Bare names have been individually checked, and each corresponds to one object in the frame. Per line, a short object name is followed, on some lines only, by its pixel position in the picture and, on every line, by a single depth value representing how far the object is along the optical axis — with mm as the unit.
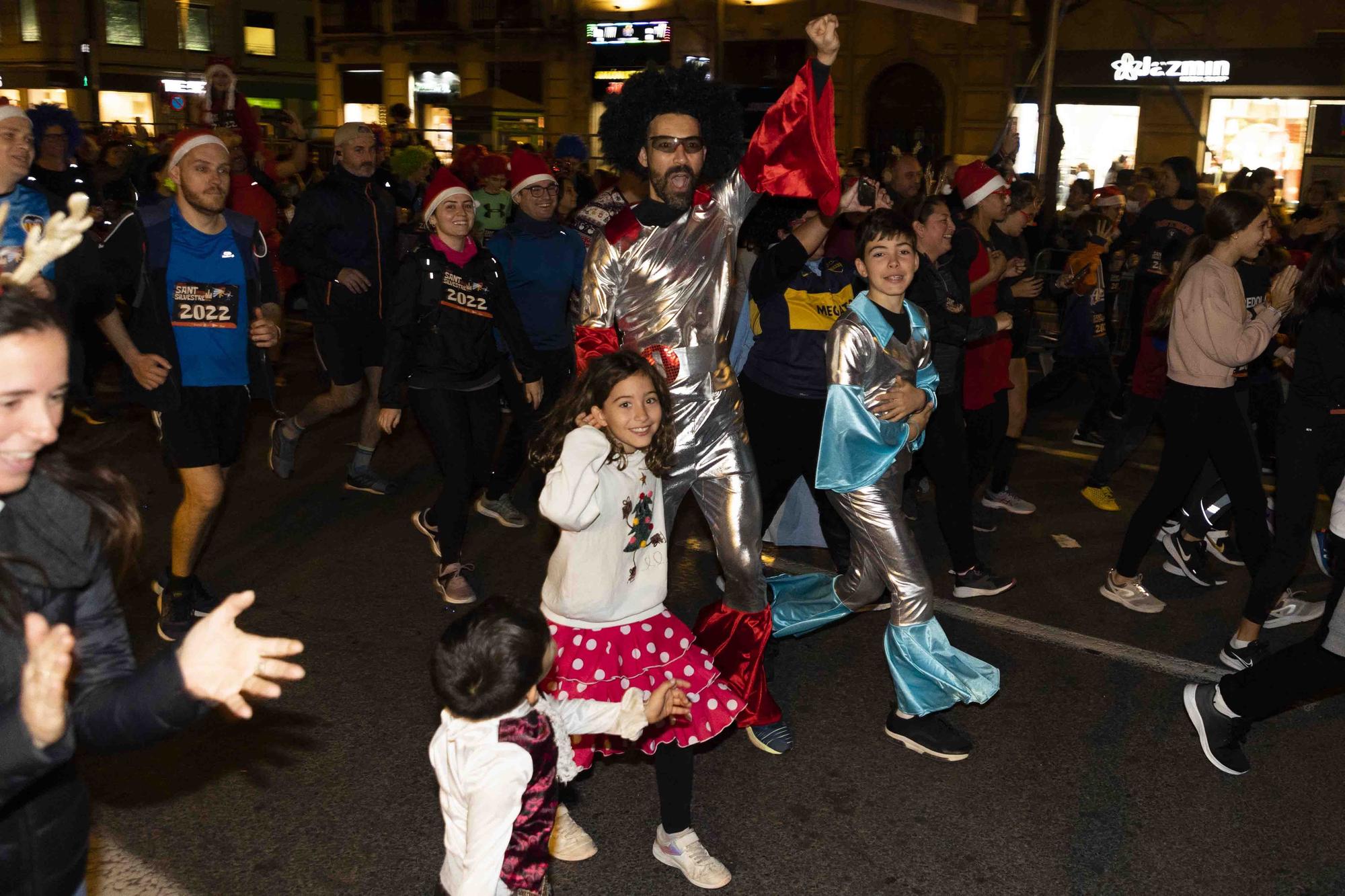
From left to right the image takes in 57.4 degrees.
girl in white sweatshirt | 3523
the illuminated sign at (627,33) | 29969
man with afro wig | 4215
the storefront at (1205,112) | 21281
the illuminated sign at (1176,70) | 22156
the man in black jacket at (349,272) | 7414
